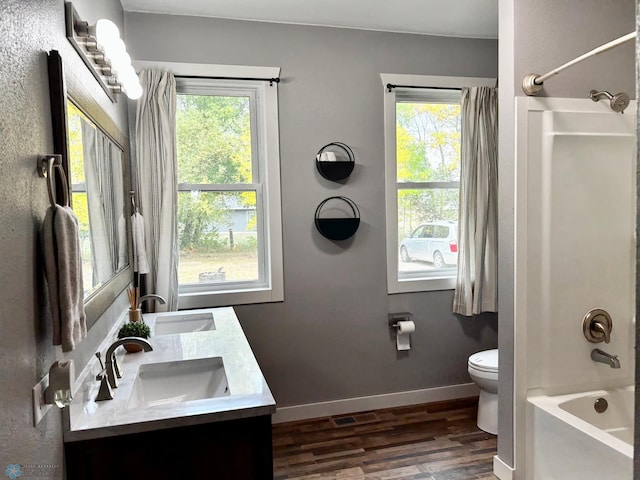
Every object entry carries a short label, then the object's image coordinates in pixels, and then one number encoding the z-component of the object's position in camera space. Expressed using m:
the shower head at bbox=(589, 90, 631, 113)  2.26
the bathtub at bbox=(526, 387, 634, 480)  1.89
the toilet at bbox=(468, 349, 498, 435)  2.83
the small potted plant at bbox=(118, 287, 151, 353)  1.91
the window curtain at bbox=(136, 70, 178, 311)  2.81
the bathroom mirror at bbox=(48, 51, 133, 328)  1.25
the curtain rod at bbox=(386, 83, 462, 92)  3.20
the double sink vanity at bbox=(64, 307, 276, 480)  1.25
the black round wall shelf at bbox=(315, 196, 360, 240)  3.11
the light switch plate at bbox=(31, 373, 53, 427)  1.02
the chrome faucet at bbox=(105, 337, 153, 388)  1.47
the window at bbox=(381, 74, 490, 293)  3.27
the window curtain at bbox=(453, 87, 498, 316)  3.29
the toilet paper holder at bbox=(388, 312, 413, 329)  3.31
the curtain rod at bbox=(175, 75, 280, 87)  2.96
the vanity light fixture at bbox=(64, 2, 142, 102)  1.47
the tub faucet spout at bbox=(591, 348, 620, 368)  2.34
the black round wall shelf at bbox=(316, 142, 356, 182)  3.08
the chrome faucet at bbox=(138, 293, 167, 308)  2.40
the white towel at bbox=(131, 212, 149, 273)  2.63
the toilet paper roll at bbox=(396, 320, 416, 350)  3.22
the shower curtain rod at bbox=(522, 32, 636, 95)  2.06
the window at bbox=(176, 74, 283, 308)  3.02
